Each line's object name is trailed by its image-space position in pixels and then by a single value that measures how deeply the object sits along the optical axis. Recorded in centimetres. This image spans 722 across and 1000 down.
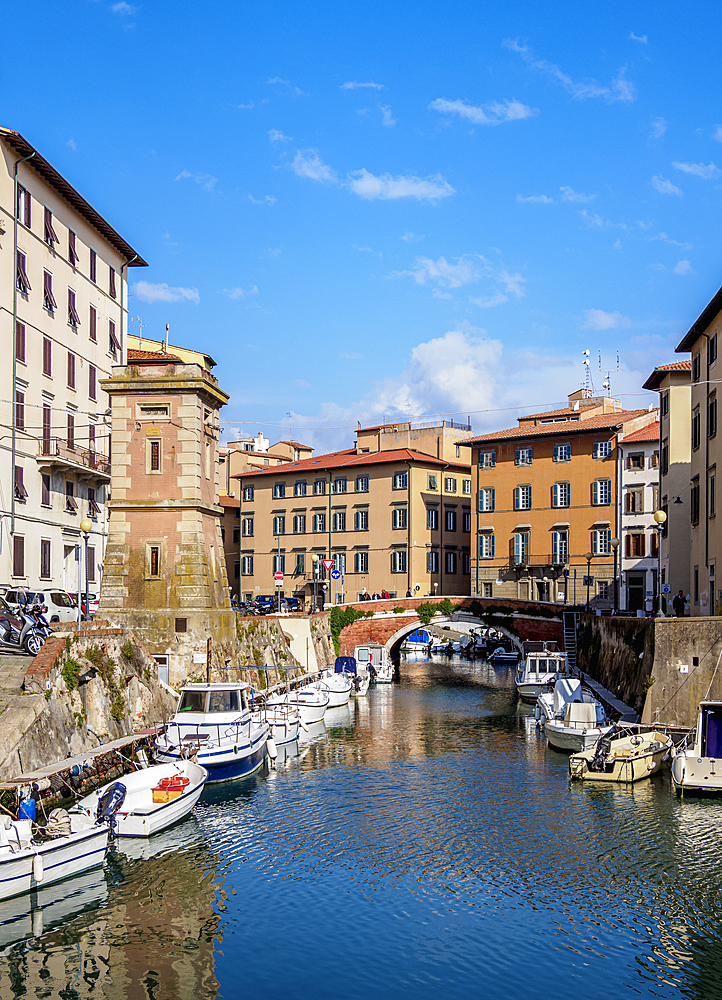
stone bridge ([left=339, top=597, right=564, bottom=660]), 6638
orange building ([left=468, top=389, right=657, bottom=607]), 7238
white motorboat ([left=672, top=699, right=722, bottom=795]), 3008
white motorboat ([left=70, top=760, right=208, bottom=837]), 2636
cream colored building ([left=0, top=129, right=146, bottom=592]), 4588
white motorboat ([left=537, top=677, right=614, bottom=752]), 3803
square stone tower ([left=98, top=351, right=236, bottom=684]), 4394
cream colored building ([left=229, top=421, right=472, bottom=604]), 8208
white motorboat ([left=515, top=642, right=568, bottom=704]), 5703
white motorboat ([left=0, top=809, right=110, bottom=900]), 2150
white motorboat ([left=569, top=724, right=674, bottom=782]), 3256
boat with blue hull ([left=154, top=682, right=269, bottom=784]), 3269
